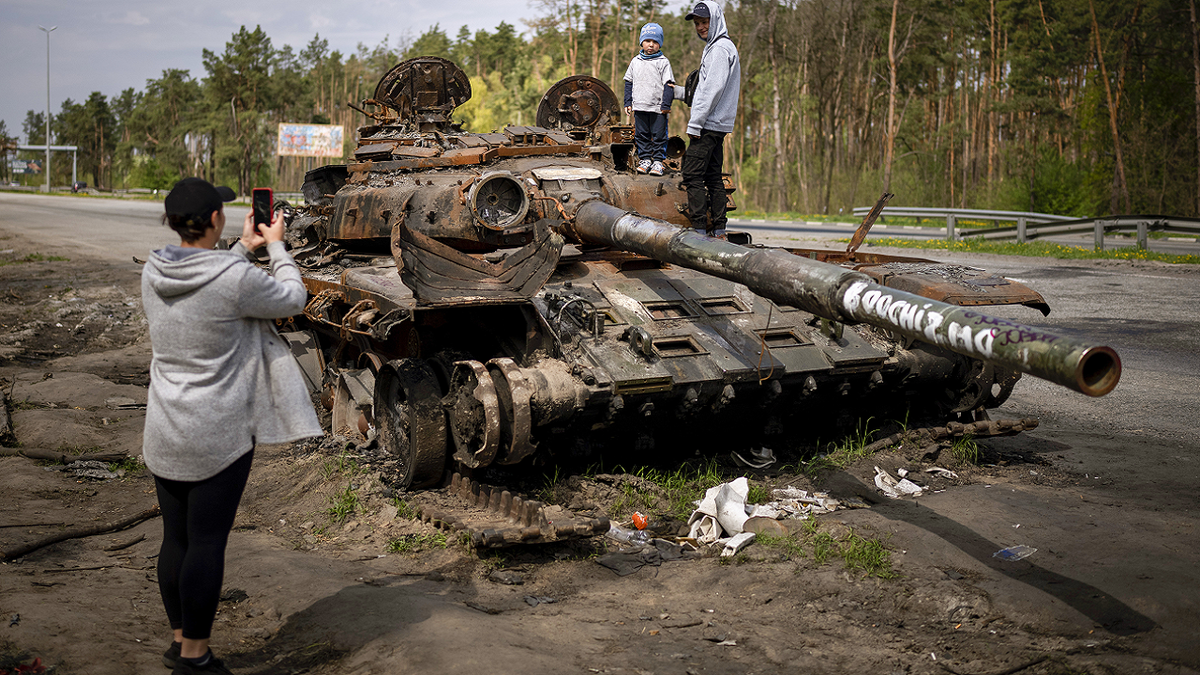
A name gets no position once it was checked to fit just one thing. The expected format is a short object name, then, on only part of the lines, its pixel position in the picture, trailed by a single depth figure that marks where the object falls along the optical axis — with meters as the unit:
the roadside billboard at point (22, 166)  96.19
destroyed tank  6.17
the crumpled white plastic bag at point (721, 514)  6.15
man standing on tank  7.89
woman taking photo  3.75
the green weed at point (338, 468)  7.36
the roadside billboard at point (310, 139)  42.47
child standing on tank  9.22
